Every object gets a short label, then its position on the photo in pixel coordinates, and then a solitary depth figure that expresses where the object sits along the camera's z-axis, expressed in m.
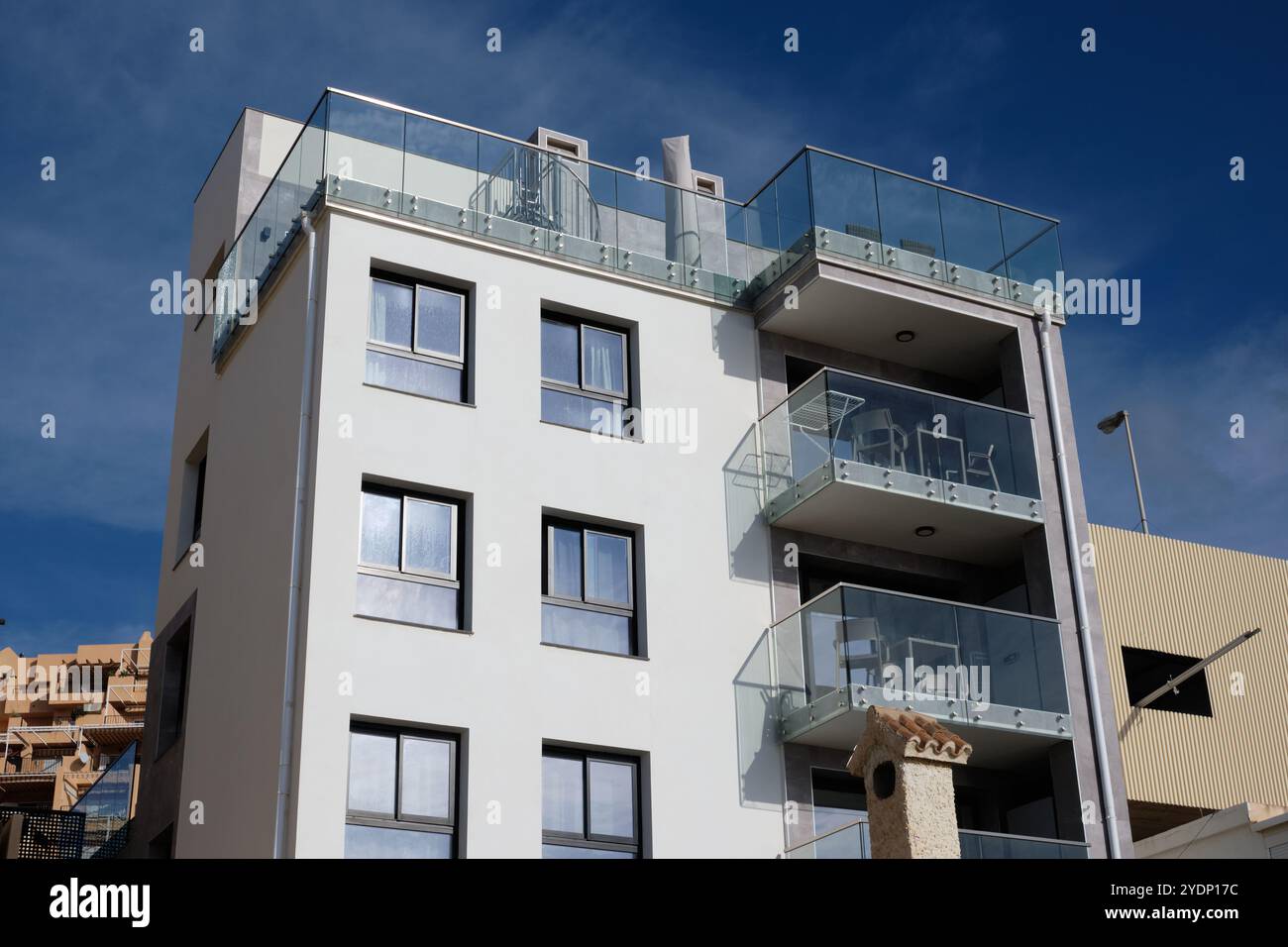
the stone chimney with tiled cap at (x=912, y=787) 12.26
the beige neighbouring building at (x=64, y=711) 78.38
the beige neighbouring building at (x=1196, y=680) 21.59
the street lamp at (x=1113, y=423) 26.79
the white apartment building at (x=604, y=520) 15.22
